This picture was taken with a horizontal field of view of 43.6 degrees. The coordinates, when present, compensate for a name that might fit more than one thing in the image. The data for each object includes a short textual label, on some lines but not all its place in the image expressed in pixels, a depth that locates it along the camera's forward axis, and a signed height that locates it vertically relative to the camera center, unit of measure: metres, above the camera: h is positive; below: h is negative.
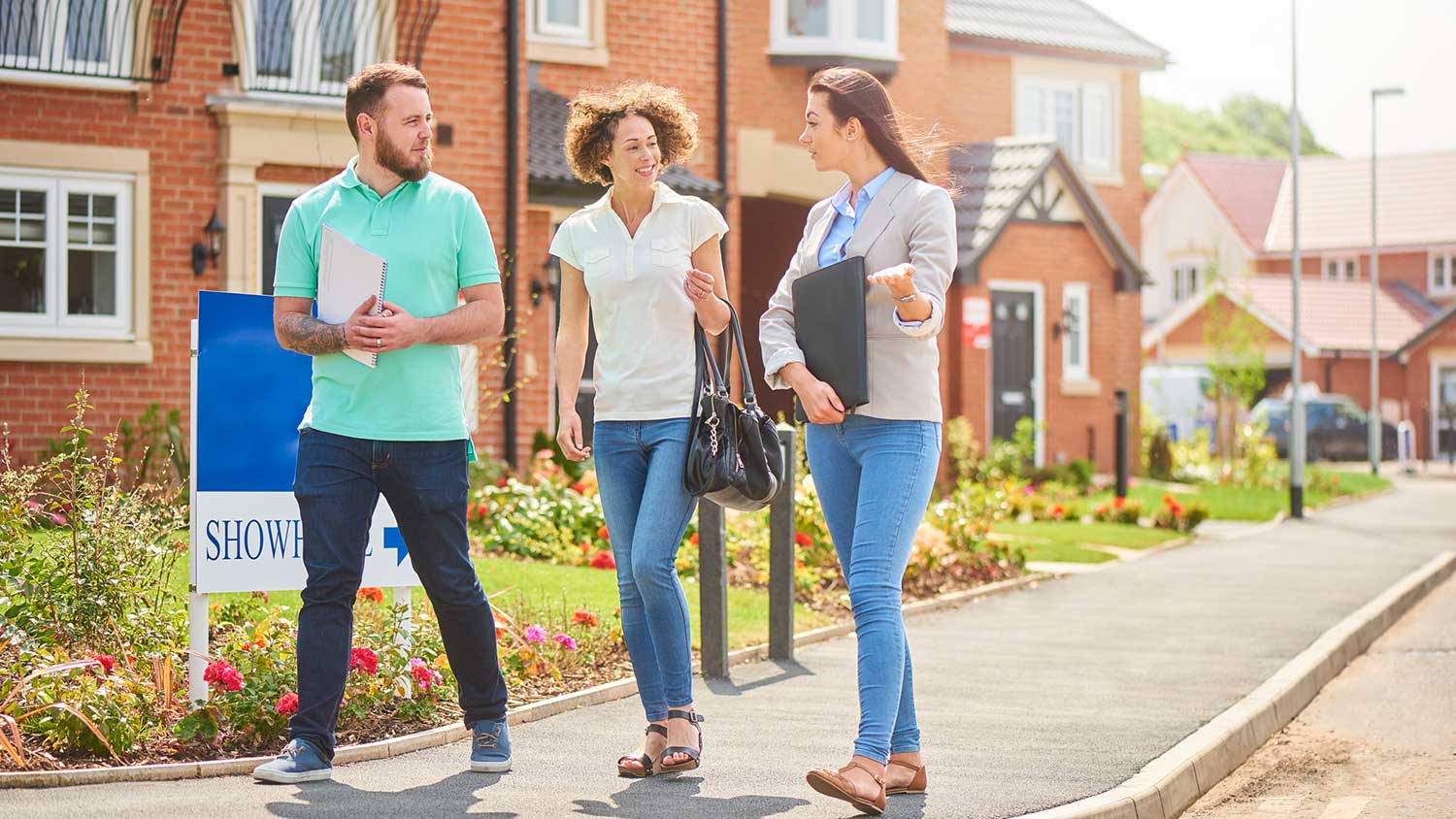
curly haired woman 5.62 +0.24
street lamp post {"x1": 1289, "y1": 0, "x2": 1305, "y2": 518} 21.25 +0.26
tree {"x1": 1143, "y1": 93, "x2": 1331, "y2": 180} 110.44 +19.05
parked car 43.59 -0.12
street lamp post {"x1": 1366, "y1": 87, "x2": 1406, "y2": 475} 35.06 +0.70
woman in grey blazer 5.19 +0.11
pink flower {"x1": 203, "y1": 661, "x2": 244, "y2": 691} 5.84 -0.81
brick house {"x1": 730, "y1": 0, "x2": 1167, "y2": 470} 21.95 +3.44
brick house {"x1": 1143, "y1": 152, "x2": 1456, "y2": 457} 50.75 +5.18
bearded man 5.37 +0.12
